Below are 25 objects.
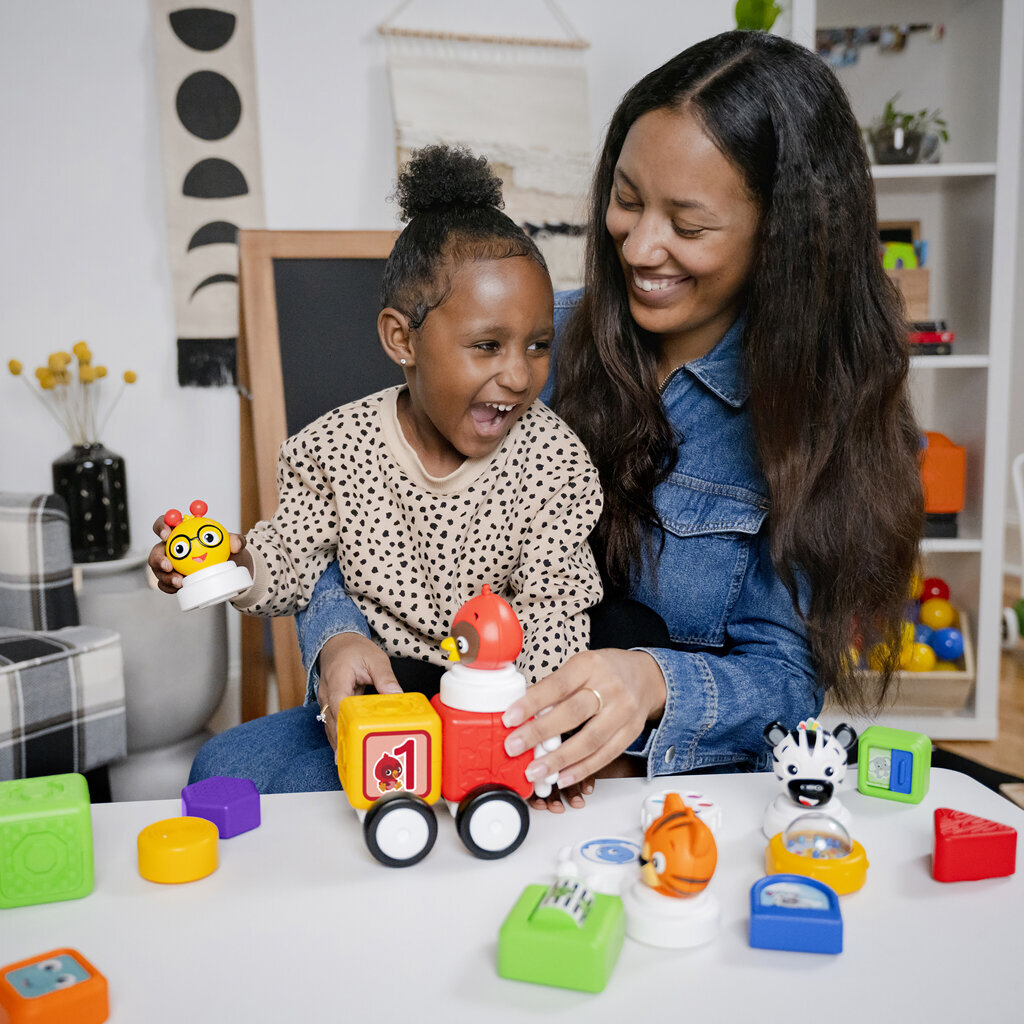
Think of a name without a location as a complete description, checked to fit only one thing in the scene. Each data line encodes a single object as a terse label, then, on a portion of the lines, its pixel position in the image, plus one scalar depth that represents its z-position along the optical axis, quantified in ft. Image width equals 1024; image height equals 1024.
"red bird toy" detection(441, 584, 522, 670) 2.47
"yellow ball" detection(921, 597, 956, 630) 8.60
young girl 3.43
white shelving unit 7.90
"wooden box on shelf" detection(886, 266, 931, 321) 8.25
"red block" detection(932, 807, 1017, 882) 2.34
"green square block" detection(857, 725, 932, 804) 2.75
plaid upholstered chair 5.48
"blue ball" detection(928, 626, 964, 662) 8.36
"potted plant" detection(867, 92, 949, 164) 8.23
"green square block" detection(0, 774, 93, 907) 2.25
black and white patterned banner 8.29
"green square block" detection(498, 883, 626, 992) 1.93
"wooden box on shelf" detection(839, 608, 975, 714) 8.38
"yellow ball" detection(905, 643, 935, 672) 8.30
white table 1.91
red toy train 2.44
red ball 8.80
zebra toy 2.56
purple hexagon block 2.58
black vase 7.92
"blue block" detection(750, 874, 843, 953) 2.05
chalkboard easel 6.24
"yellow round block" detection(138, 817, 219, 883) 2.36
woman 3.50
